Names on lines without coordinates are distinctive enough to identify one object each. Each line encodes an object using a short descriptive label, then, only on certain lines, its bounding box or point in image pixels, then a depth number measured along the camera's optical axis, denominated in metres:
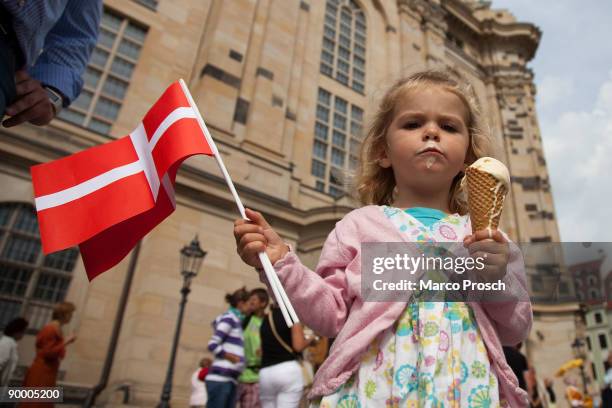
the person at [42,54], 1.62
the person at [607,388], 6.85
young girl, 1.23
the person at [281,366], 4.12
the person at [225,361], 4.71
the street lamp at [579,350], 15.60
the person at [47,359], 4.88
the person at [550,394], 11.63
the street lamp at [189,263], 7.18
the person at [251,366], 4.86
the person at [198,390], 6.69
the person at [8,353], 5.04
